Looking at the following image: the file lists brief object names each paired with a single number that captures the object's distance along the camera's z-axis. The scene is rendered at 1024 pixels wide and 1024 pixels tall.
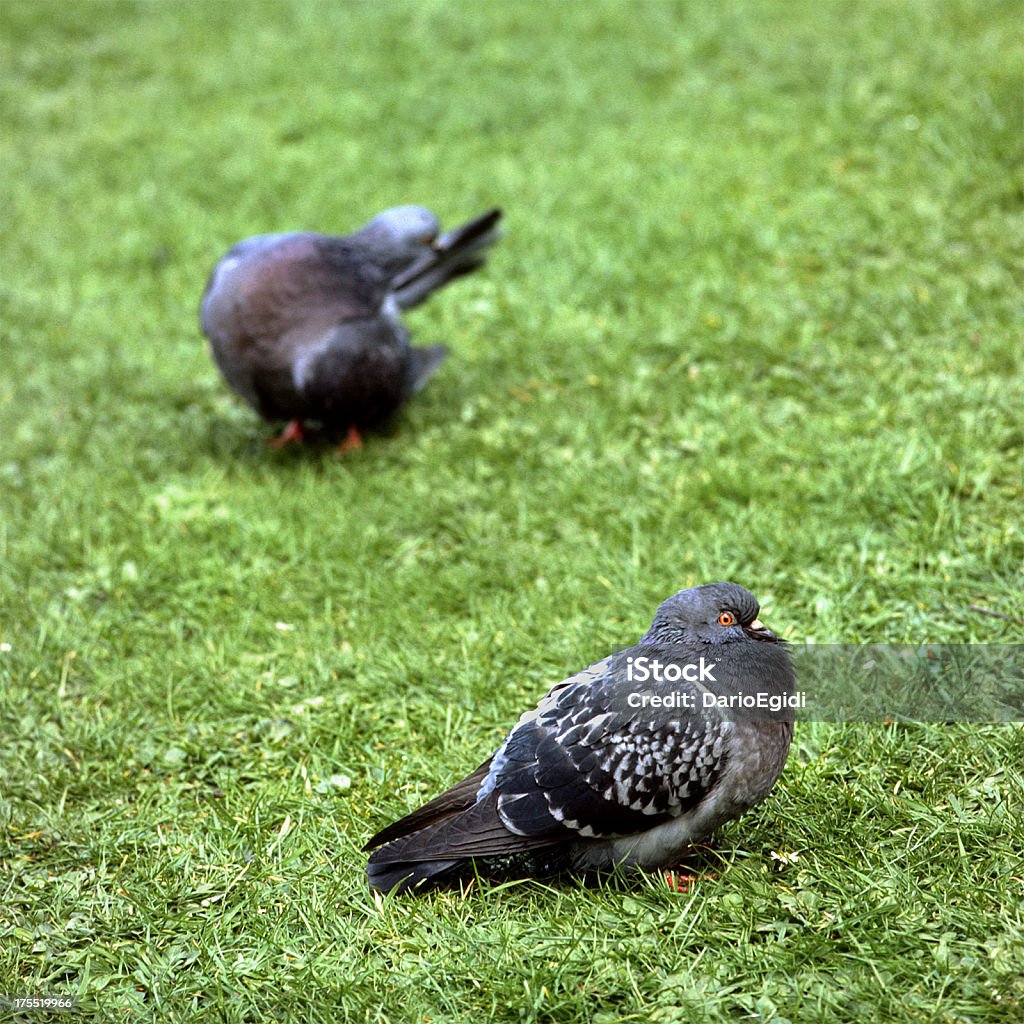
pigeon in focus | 3.02
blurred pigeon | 5.65
